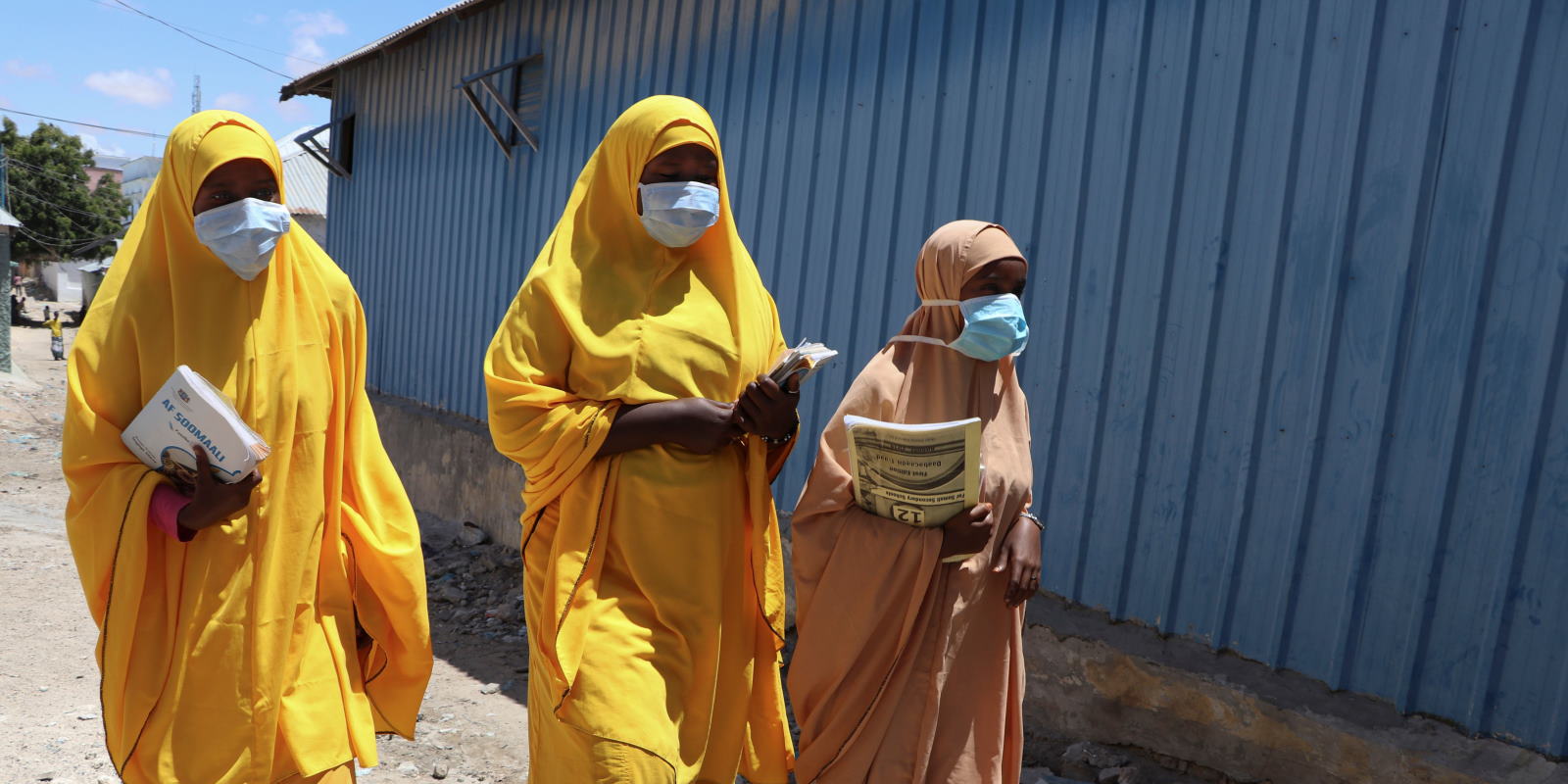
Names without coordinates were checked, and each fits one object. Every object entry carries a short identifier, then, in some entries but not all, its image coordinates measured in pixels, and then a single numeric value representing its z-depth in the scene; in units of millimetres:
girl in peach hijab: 2561
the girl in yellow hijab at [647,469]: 2301
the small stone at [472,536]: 7664
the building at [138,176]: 46062
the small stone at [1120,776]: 3695
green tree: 33500
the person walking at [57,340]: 20828
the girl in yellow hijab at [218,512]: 2258
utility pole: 15586
